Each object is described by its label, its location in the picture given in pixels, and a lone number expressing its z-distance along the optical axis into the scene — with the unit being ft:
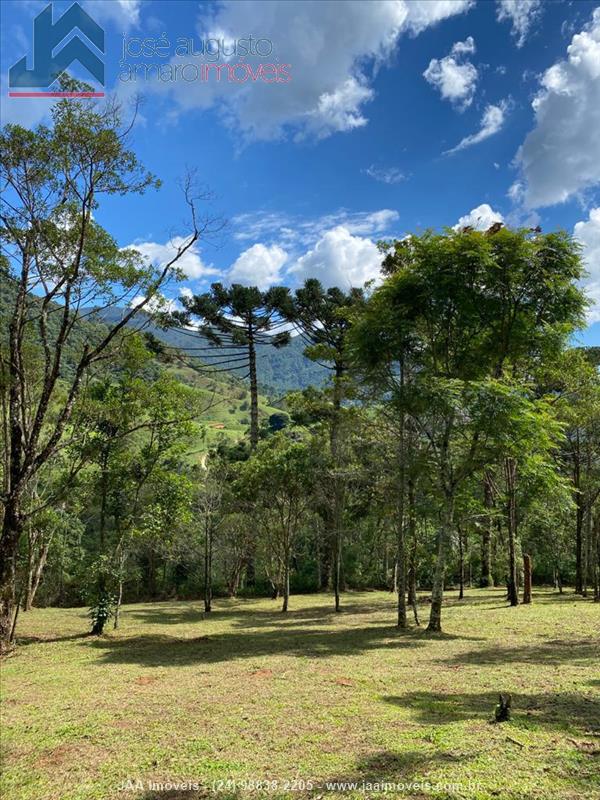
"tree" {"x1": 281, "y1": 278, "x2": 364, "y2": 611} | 64.44
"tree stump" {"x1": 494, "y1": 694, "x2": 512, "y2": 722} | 19.13
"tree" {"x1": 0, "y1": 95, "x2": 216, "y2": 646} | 37.63
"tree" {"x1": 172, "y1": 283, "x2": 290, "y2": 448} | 102.01
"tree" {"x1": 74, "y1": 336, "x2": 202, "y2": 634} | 52.54
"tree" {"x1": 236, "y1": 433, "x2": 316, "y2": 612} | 69.92
